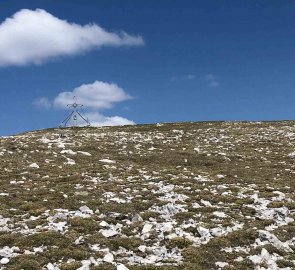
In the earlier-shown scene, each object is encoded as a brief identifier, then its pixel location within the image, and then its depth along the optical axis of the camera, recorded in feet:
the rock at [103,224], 61.27
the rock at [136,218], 64.14
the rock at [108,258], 50.52
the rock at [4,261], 49.39
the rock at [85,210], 67.35
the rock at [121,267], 48.32
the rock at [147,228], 59.81
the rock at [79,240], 55.25
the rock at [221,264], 50.89
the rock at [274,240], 55.62
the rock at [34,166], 101.84
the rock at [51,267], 48.43
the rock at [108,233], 57.94
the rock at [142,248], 53.88
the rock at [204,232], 58.94
